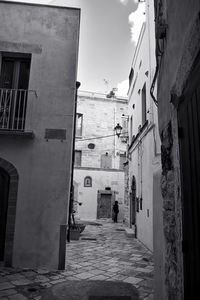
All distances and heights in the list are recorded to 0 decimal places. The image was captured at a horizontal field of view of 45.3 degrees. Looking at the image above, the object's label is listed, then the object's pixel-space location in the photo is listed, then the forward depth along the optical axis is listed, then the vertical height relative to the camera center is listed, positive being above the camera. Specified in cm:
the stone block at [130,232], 997 -156
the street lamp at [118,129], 1227 +337
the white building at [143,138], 778 +212
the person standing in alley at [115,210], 1659 -105
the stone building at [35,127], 526 +155
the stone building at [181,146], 193 +50
